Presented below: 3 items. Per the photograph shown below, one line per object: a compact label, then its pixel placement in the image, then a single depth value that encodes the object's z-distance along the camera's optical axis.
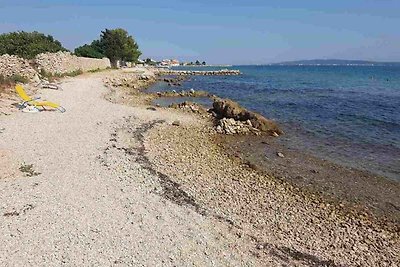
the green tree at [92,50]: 86.12
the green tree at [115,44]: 89.12
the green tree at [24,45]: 54.00
